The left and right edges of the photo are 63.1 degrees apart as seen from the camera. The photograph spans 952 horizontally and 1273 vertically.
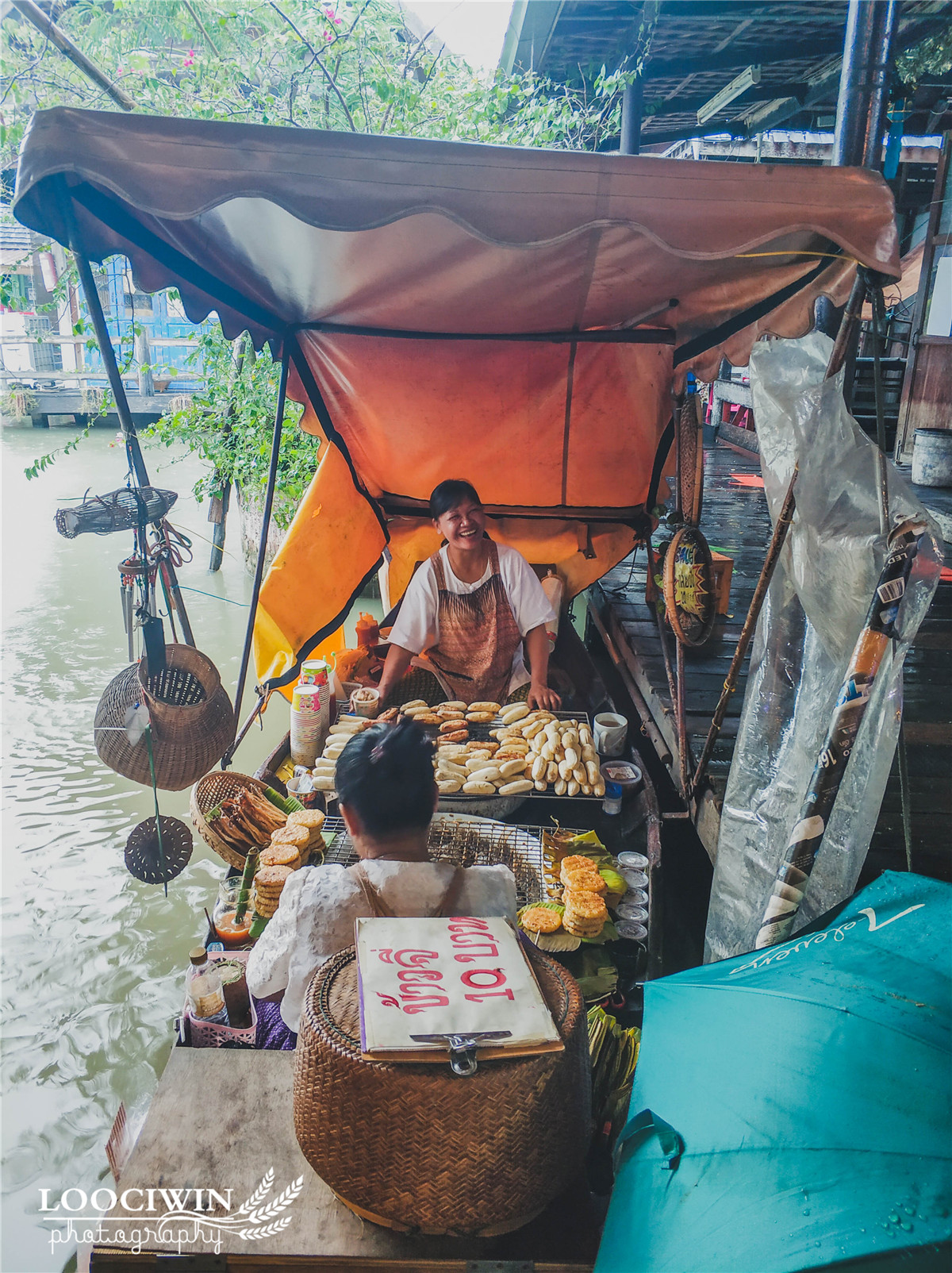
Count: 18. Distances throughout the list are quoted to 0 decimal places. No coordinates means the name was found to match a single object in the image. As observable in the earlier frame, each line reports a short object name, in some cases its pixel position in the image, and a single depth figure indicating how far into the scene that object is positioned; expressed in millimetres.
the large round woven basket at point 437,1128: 1615
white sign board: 1651
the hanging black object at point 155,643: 3439
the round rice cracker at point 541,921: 3053
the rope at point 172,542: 3473
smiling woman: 4969
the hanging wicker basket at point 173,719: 3529
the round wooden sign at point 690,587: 3566
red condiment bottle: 5746
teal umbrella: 1200
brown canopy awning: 2451
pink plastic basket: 2559
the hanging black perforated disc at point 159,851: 3787
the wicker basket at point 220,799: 3373
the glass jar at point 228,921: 3072
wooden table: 1842
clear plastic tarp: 2381
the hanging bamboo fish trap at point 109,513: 3256
